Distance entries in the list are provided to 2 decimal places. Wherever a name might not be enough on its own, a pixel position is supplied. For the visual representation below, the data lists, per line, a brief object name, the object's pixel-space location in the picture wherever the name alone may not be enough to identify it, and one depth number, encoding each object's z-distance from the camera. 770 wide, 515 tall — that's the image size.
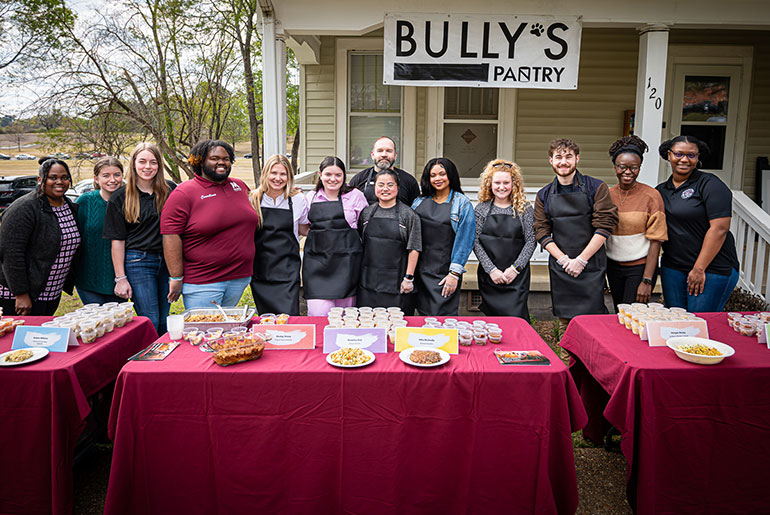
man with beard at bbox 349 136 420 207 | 4.18
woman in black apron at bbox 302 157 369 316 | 3.89
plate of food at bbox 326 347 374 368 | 2.56
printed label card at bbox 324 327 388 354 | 2.76
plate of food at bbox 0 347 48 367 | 2.54
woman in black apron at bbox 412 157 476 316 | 3.89
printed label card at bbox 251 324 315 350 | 2.80
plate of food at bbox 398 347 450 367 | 2.57
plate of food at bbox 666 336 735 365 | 2.57
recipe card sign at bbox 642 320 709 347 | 2.87
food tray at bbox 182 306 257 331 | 3.01
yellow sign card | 2.76
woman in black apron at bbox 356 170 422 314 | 3.87
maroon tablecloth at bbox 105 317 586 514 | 2.50
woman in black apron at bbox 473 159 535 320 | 3.92
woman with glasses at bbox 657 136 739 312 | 3.74
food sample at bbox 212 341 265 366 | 2.55
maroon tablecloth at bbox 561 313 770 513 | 2.54
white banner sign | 5.41
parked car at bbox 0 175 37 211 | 12.65
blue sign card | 2.74
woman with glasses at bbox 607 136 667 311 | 3.87
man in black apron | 3.86
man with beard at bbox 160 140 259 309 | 3.56
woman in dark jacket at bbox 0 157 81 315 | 3.46
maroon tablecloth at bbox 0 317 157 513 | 2.49
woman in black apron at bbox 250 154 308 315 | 3.92
